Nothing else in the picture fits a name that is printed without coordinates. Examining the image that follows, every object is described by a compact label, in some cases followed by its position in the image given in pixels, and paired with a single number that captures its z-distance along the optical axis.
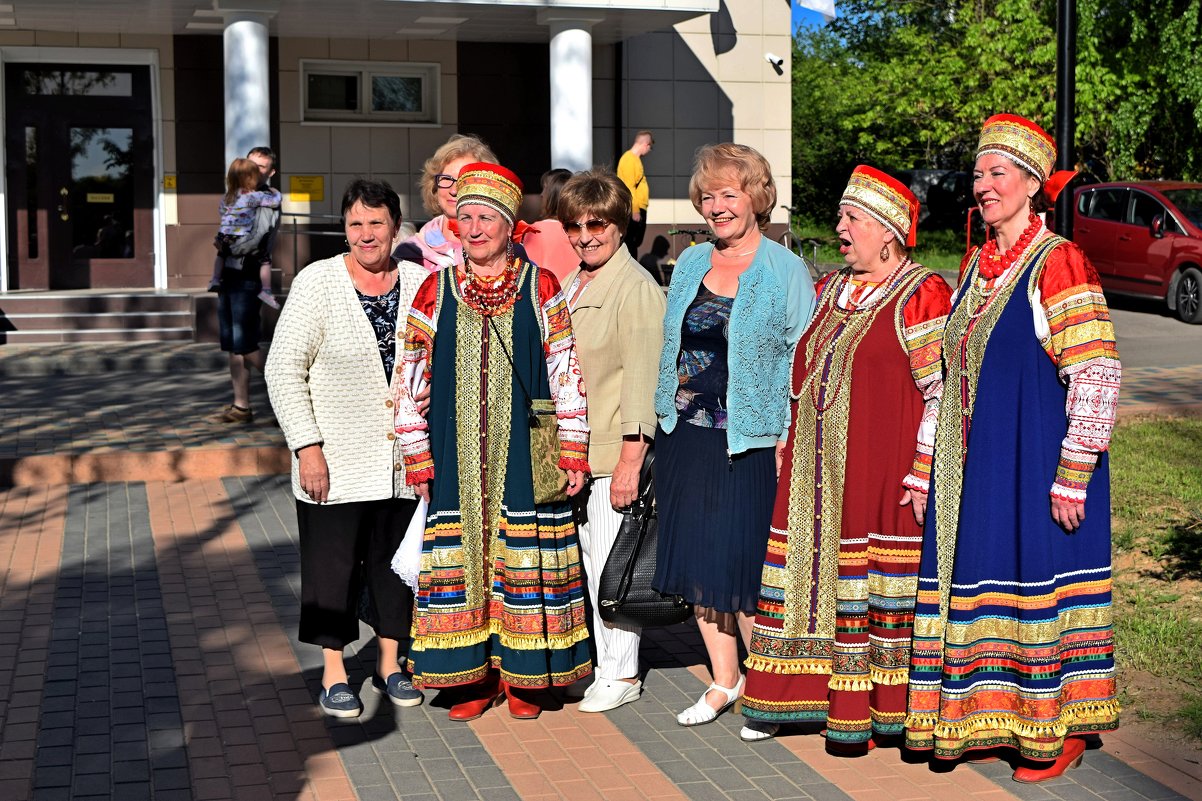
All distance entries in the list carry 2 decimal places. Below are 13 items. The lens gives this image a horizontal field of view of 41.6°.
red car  19.06
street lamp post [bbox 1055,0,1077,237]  11.21
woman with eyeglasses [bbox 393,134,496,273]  6.11
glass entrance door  19.50
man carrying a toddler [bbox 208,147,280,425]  11.41
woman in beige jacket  5.48
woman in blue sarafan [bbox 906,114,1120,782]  4.82
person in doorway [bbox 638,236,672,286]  20.25
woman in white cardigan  5.52
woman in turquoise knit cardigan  5.26
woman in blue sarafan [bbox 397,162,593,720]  5.43
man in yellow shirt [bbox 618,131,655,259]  18.00
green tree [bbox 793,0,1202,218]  27.16
